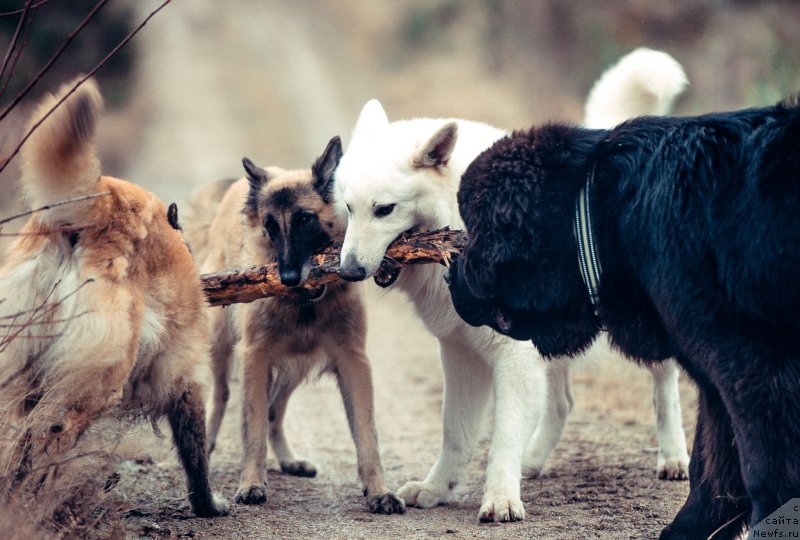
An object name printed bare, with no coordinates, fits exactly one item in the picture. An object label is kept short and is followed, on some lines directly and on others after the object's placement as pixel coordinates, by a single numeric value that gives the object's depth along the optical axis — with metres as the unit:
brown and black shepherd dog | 9.25
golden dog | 6.71
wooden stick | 8.11
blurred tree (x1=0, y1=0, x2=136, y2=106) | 31.42
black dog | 5.39
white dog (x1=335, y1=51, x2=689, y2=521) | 8.37
